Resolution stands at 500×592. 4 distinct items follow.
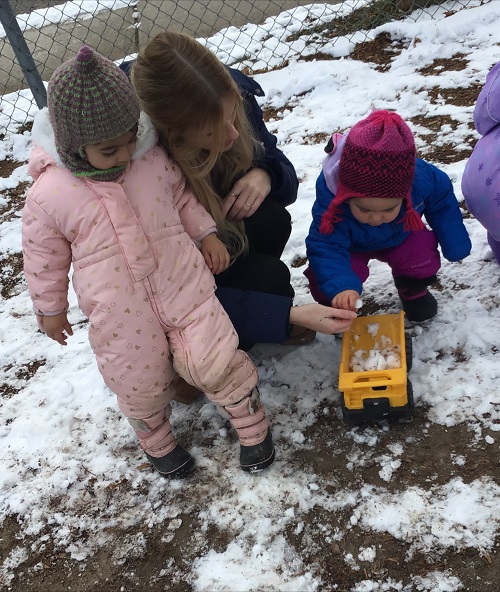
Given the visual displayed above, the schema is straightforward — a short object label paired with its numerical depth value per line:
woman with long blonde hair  1.70
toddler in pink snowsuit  1.67
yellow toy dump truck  1.89
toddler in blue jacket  1.85
